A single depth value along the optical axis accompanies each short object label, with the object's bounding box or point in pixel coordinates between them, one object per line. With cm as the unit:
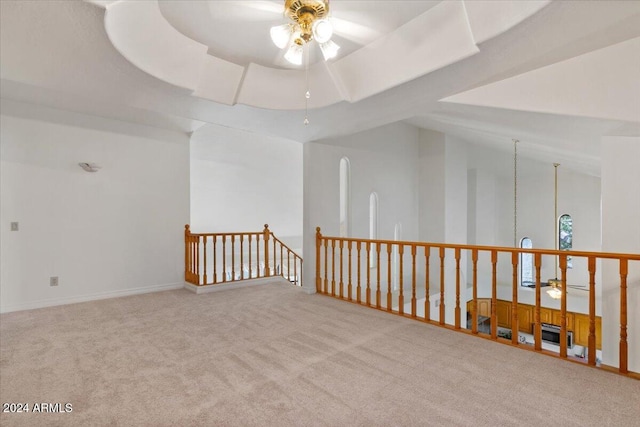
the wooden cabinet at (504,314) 1016
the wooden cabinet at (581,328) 880
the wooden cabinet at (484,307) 1025
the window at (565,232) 904
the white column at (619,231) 276
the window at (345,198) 630
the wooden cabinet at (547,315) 941
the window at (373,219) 689
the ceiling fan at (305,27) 212
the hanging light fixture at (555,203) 910
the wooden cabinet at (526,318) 973
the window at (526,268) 1004
